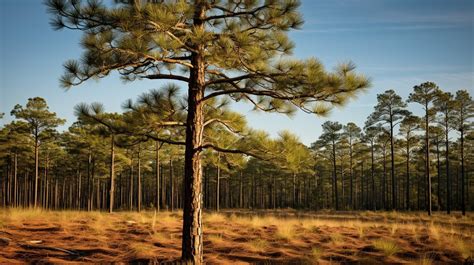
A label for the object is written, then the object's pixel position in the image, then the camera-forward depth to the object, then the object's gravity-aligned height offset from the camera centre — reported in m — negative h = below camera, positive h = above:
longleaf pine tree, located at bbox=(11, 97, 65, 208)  28.61 +3.77
